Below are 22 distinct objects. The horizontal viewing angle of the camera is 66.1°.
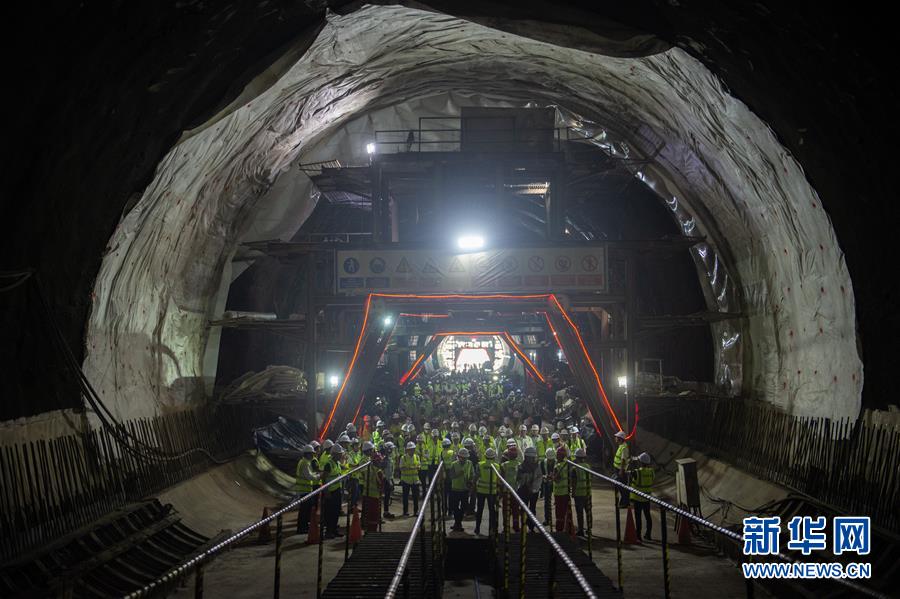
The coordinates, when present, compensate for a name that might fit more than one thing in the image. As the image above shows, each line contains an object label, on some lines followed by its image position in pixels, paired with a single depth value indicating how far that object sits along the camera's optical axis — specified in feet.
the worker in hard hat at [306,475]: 43.91
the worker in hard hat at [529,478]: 45.62
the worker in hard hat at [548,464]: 42.42
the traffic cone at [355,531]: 42.95
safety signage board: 55.31
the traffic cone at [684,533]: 40.45
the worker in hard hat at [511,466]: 44.47
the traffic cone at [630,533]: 42.08
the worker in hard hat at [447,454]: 48.19
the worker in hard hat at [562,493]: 42.45
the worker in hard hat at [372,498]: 43.54
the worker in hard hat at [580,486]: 40.83
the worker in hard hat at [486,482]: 43.86
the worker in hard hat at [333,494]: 43.73
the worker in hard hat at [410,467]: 52.35
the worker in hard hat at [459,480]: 46.39
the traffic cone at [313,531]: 42.33
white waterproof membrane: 39.83
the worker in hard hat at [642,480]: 42.47
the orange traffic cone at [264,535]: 42.83
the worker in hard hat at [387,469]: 52.60
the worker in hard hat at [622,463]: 47.29
